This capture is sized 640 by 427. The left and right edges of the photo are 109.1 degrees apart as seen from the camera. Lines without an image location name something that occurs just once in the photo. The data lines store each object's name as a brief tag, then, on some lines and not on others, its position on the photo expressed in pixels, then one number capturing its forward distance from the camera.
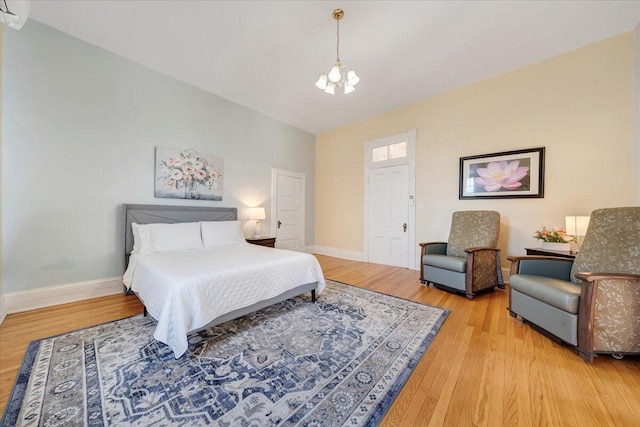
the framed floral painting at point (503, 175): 3.20
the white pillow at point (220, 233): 3.29
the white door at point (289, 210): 5.21
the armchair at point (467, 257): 2.93
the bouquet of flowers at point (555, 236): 2.79
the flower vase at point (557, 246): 2.75
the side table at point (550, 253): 2.63
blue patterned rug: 1.23
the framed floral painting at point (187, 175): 3.43
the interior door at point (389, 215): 4.51
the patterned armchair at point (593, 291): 1.67
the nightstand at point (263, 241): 4.11
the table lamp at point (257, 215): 4.44
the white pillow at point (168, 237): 2.82
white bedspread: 1.68
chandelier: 2.41
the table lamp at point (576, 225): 2.61
